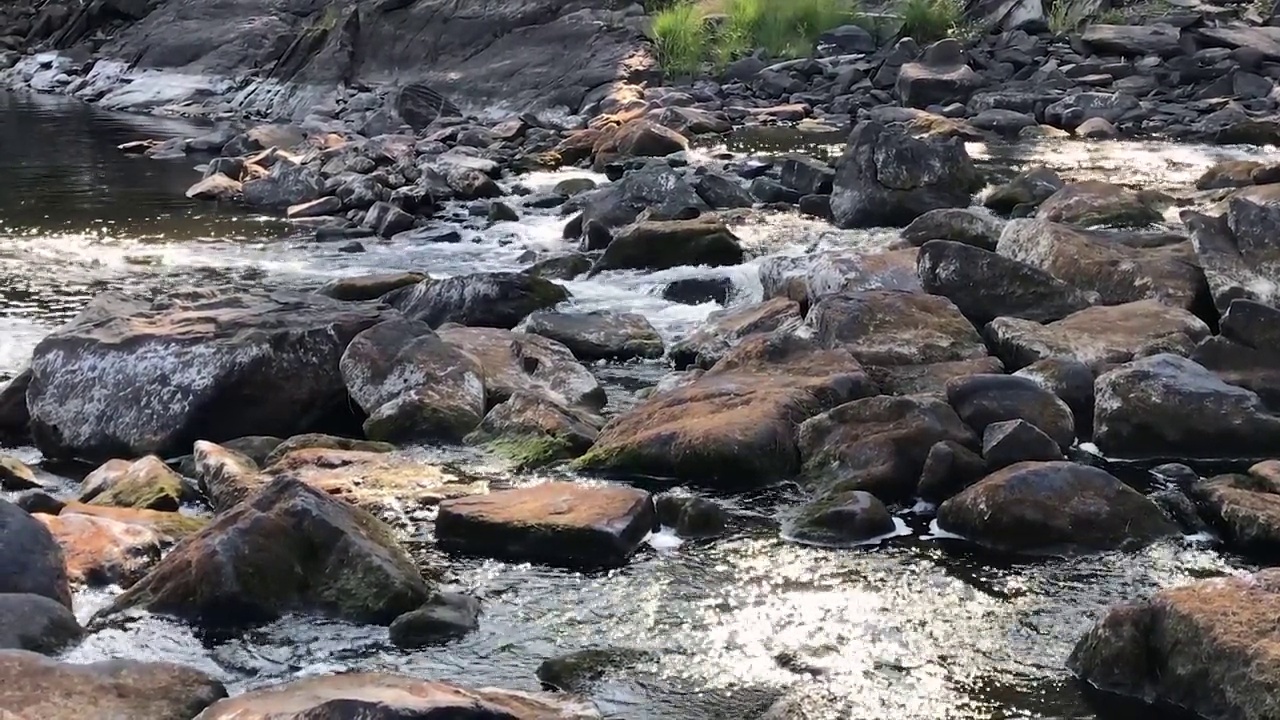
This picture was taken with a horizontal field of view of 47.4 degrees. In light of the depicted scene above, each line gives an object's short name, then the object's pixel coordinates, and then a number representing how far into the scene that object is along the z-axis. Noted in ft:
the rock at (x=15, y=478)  19.76
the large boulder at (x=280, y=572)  14.99
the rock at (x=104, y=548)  16.01
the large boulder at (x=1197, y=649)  12.30
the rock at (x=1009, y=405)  19.51
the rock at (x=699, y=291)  30.86
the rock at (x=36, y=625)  13.67
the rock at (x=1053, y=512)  16.56
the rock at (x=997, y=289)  25.16
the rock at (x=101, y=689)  11.98
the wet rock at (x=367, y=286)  31.27
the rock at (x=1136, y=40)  66.39
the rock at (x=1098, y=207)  32.81
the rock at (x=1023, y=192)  37.52
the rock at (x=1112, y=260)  25.70
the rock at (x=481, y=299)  28.58
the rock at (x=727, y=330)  25.32
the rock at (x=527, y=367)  23.26
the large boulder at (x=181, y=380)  22.04
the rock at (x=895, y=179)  36.76
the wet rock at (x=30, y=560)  14.70
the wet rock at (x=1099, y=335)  22.45
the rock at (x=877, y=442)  18.24
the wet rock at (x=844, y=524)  17.04
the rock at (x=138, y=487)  18.35
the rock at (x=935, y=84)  62.64
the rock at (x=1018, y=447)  18.15
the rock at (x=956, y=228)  30.40
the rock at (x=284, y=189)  48.44
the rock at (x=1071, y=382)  20.86
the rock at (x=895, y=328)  23.12
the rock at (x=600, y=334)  26.61
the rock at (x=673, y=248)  33.27
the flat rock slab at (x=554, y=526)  16.66
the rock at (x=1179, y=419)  19.54
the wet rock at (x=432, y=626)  14.49
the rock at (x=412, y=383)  21.72
